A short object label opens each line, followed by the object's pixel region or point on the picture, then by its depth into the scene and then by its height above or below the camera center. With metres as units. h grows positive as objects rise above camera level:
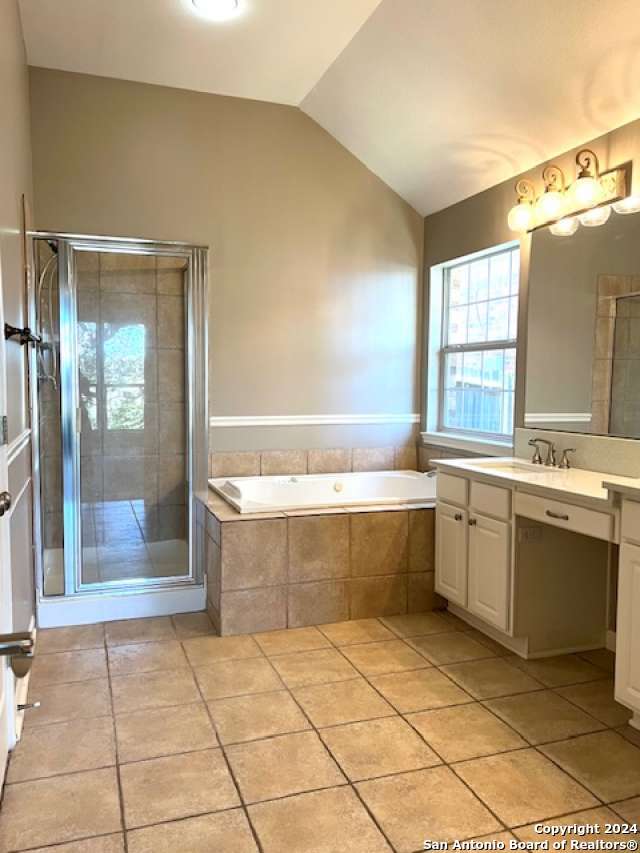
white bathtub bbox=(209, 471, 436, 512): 3.85 -0.60
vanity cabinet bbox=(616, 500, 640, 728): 2.19 -0.74
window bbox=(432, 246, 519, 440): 3.70 +0.24
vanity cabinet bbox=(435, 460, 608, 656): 2.85 -0.80
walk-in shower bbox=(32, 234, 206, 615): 3.47 -0.14
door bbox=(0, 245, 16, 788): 1.79 -0.56
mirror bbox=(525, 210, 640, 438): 2.80 +0.26
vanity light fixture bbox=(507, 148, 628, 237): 2.81 +0.83
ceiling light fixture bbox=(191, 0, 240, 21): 2.93 +1.66
